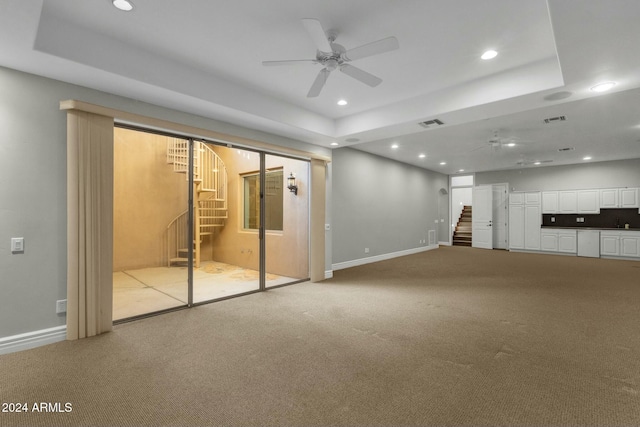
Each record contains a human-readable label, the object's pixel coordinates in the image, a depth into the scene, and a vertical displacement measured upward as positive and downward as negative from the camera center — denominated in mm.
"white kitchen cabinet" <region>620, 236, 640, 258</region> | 8281 -853
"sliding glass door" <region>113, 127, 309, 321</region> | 4320 -139
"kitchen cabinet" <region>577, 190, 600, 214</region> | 8992 +365
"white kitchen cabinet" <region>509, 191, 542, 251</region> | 9844 -205
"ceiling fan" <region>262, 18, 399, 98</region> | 2422 +1396
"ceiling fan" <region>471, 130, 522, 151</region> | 6208 +1512
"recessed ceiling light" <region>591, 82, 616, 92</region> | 3379 +1415
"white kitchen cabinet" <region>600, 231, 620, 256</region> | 8539 -821
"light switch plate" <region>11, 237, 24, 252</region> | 2947 -284
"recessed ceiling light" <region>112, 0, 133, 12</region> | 2454 +1690
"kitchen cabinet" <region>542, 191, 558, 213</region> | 9578 +377
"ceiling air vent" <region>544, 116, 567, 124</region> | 5046 +1568
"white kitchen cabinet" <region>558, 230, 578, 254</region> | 9166 -831
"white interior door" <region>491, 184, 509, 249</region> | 10578 -81
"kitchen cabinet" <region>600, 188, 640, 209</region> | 8469 +438
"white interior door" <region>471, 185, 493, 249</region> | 10766 -119
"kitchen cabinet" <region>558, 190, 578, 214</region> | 9305 +378
